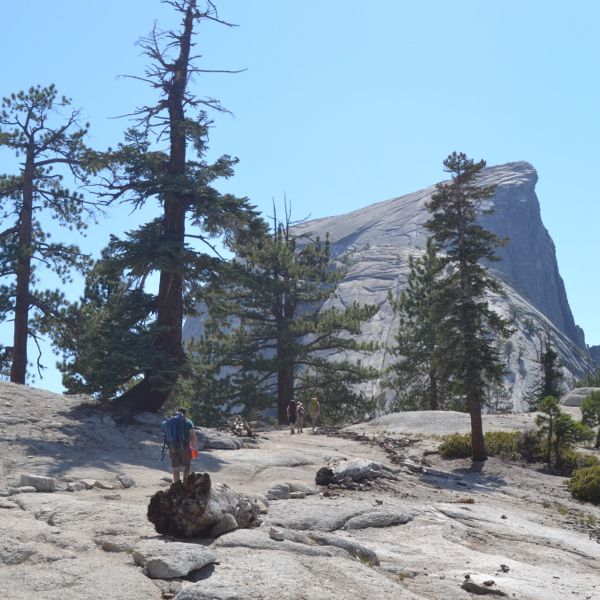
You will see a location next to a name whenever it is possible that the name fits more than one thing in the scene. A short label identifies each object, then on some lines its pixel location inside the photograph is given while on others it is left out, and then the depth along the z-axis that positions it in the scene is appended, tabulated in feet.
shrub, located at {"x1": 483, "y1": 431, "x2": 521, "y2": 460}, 82.29
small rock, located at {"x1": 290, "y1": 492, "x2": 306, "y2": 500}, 46.73
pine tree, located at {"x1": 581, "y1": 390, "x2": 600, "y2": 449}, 93.30
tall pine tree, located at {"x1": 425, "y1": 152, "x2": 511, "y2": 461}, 79.92
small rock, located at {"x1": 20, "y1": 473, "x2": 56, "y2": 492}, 40.19
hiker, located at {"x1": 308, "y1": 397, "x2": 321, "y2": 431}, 94.12
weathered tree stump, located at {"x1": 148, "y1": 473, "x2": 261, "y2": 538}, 32.40
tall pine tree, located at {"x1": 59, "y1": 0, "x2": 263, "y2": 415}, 71.92
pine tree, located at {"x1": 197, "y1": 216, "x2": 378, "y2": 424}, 114.21
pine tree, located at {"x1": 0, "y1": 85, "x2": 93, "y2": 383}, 85.71
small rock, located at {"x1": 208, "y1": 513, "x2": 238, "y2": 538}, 33.30
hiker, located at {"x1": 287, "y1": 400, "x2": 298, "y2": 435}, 91.45
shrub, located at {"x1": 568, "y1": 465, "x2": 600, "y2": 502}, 67.00
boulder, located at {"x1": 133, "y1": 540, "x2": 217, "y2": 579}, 27.50
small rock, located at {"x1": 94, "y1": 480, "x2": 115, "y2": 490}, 44.01
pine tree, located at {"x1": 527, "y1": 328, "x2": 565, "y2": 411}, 135.44
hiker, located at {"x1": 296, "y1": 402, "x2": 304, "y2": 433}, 89.10
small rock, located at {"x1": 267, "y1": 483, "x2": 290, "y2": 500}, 45.26
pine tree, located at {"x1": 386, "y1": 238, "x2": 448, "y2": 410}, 121.29
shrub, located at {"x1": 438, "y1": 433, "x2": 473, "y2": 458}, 80.12
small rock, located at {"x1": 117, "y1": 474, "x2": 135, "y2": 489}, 46.29
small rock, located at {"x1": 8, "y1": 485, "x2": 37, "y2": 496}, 38.63
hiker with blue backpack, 47.73
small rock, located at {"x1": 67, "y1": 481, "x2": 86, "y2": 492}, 41.86
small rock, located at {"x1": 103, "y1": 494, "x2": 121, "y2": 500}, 41.01
